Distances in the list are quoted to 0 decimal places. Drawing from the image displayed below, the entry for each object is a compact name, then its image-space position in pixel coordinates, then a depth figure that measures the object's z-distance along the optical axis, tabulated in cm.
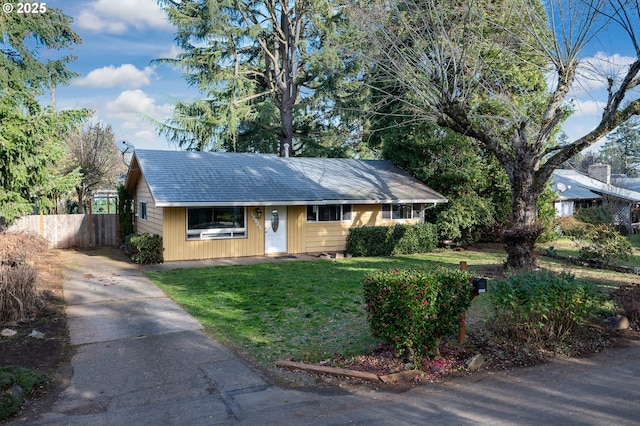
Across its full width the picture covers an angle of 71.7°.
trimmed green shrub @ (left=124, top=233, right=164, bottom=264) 1447
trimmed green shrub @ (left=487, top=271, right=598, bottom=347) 605
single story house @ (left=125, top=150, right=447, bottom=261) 1503
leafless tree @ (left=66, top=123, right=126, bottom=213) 2306
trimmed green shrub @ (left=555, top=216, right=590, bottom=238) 2326
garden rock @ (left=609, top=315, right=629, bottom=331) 711
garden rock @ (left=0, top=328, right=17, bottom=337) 677
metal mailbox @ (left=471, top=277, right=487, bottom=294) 584
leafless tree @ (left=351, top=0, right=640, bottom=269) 1003
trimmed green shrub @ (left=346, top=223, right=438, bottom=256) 1725
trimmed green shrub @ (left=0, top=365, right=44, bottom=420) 434
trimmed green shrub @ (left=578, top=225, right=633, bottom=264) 1441
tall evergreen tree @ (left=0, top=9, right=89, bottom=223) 1456
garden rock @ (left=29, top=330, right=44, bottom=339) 682
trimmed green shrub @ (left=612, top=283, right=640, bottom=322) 725
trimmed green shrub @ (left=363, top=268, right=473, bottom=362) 537
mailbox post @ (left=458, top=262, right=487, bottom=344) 585
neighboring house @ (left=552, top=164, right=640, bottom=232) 2655
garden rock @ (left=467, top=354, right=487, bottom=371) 556
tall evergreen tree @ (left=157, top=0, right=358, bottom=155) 2561
